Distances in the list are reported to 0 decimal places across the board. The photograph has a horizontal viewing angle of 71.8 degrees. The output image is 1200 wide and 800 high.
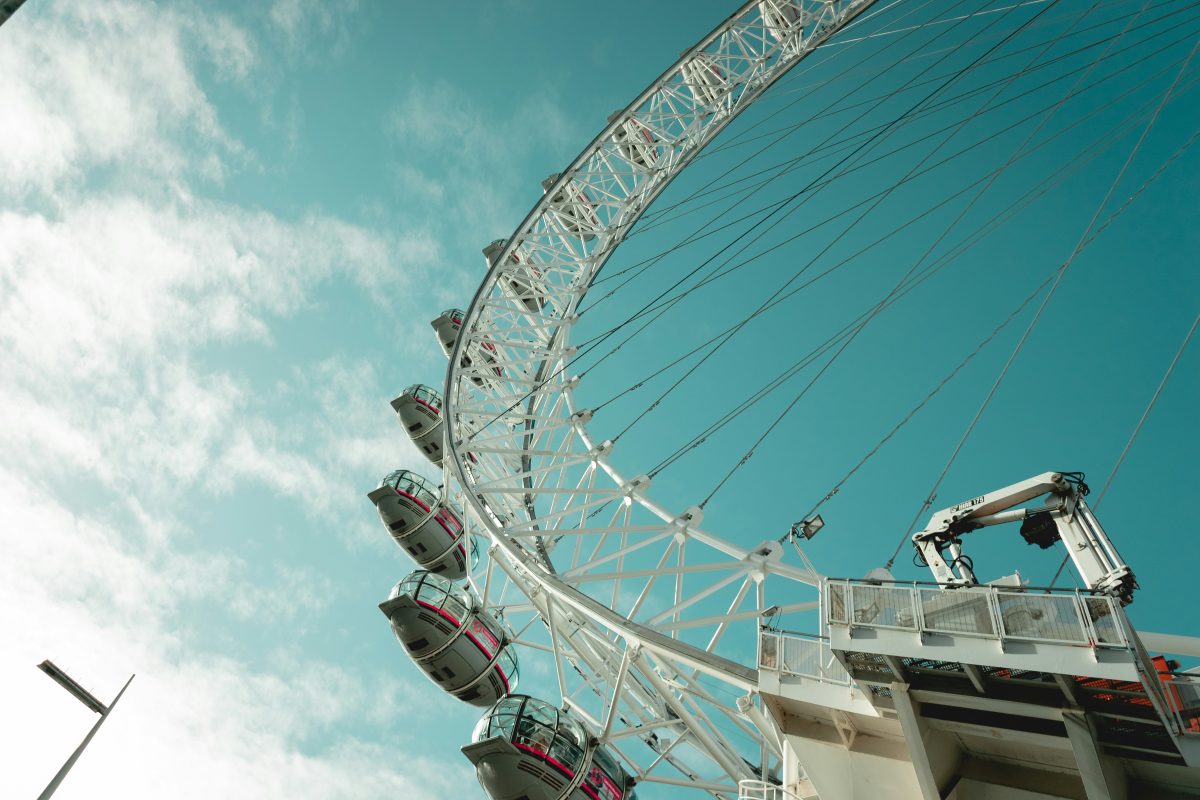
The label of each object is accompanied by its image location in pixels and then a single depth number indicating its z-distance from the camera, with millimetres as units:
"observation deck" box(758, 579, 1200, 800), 12312
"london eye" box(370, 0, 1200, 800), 18062
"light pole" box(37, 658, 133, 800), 19438
